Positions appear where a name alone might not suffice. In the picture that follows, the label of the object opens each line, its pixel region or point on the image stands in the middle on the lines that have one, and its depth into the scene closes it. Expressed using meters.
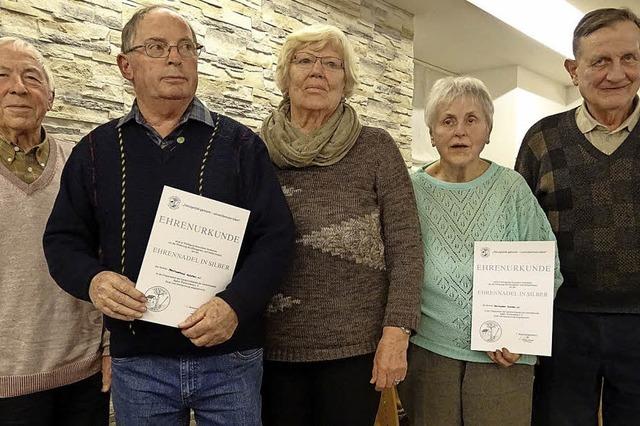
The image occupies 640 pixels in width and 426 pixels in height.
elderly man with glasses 1.15
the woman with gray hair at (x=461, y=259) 1.42
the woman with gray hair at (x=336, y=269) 1.34
